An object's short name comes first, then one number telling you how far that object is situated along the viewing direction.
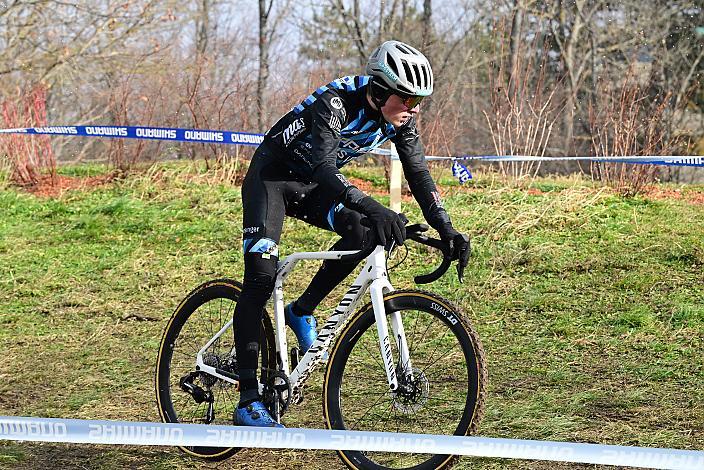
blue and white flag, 8.59
